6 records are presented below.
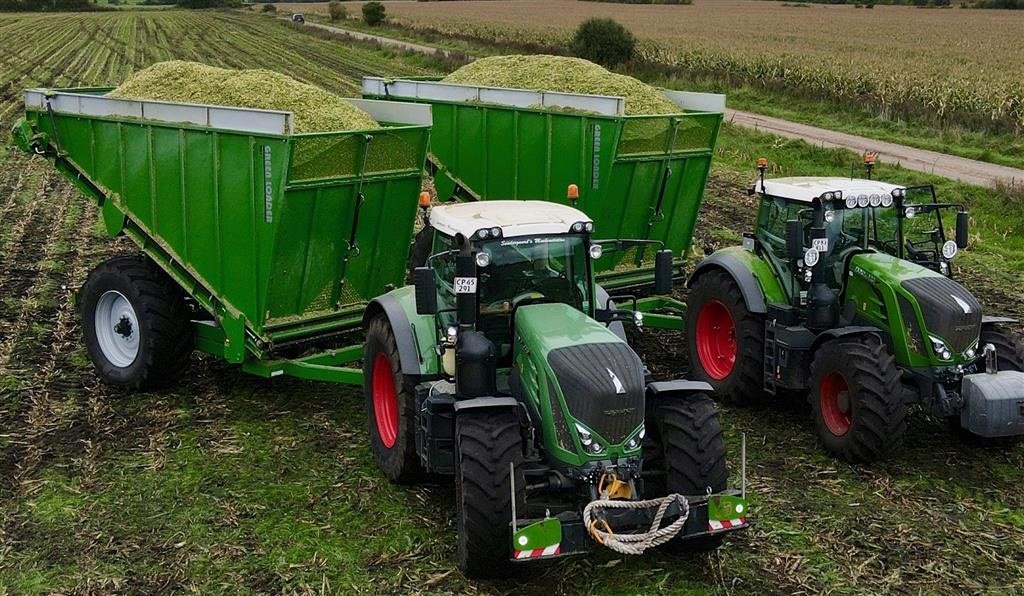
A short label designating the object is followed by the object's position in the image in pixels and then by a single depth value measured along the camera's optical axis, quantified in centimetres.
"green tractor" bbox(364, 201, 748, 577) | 594
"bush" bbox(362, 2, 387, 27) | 6250
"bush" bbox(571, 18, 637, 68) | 3600
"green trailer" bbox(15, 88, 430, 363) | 817
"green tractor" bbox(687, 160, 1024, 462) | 760
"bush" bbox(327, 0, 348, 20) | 7012
